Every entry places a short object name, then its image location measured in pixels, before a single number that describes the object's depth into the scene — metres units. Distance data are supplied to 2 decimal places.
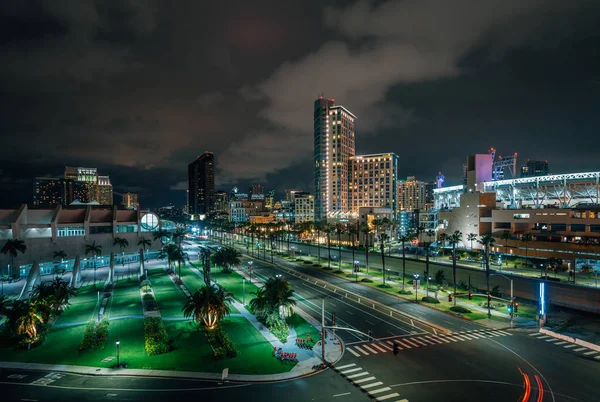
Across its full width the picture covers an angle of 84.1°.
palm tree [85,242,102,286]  100.26
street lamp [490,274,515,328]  54.74
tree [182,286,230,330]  50.54
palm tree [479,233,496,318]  69.83
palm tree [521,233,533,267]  104.62
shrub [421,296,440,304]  69.28
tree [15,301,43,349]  46.53
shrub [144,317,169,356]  44.62
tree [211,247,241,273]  103.06
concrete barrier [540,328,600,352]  45.66
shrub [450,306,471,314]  62.84
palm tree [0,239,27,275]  82.24
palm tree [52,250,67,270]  95.62
